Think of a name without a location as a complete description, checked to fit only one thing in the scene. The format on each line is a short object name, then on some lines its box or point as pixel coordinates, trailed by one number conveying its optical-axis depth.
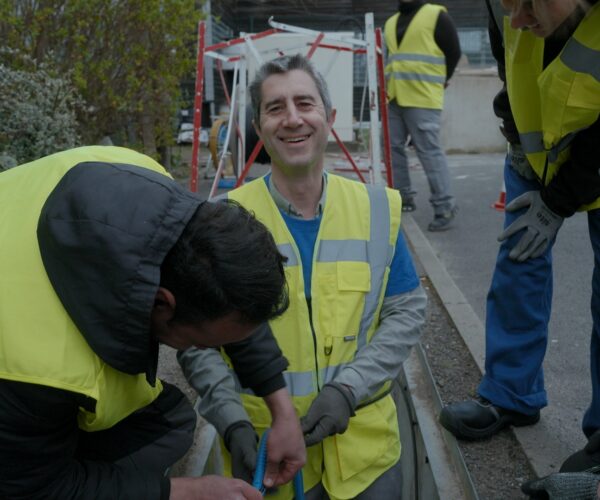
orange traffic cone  7.16
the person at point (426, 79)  6.36
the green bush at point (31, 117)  3.82
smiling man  2.16
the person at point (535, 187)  2.02
